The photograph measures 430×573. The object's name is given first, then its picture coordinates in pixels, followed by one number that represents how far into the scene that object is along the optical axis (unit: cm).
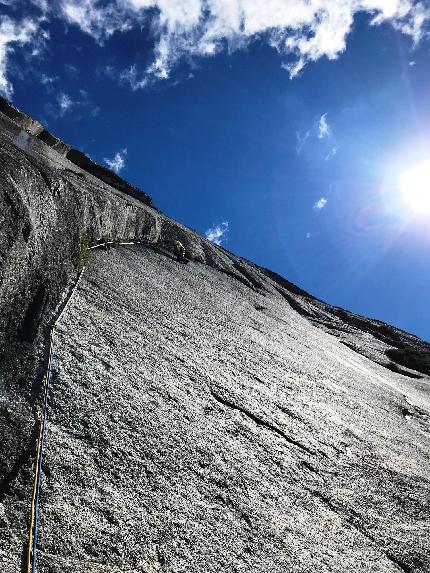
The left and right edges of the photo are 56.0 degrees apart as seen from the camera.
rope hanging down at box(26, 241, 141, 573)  377
